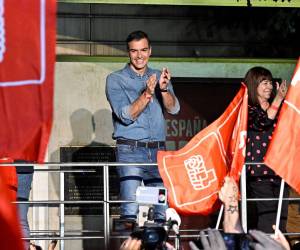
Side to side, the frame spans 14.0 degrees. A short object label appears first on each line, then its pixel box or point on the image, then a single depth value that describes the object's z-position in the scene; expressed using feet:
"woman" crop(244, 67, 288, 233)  37.27
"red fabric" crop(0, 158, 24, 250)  21.42
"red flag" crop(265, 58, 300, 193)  33.45
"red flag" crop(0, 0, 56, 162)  25.00
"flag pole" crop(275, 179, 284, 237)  33.14
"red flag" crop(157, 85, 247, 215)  35.99
